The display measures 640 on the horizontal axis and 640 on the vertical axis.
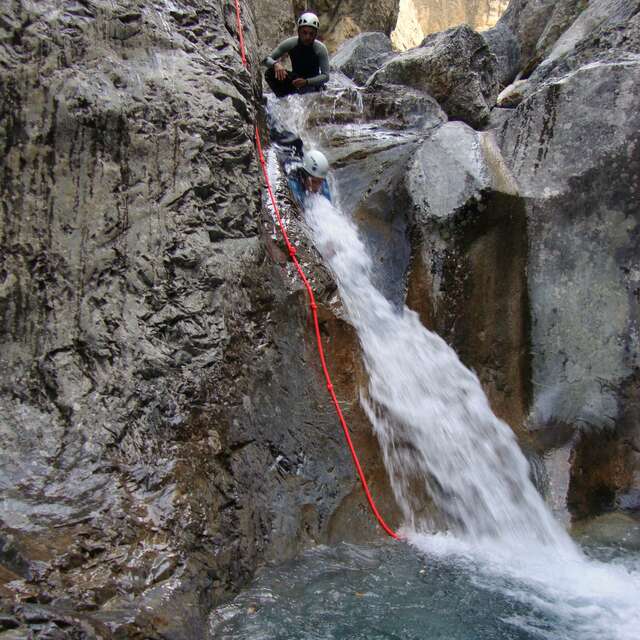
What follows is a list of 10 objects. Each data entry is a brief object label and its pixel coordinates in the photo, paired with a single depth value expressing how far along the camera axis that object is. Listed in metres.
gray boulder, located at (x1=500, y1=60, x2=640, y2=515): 4.45
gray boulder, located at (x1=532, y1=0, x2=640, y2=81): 5.91
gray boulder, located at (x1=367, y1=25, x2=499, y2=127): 7.68
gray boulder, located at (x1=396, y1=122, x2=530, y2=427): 4.80
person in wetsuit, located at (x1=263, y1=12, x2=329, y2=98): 6.36
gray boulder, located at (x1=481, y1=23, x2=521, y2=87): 12.88
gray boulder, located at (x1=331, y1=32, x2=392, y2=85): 10.26
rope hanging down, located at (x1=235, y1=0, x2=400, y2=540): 3.70
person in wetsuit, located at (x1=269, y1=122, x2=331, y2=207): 5.19
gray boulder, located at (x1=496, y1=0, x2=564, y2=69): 13.49
